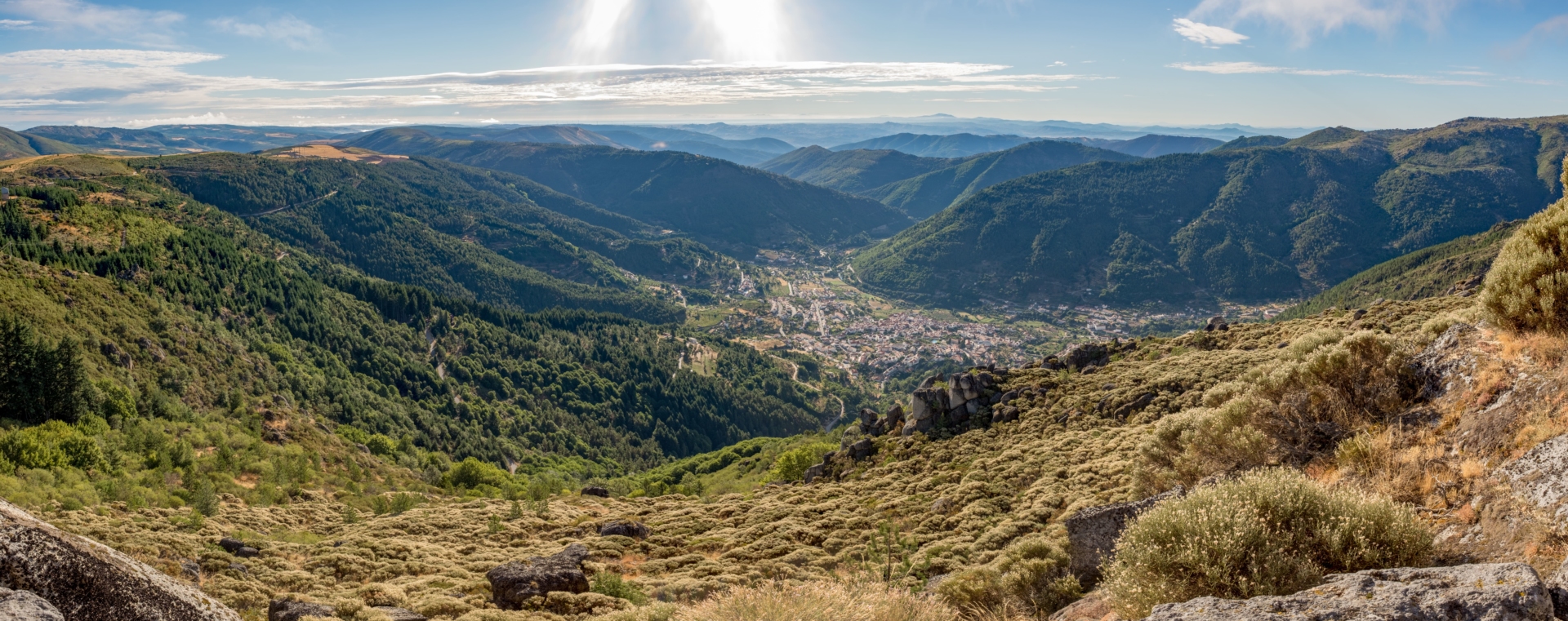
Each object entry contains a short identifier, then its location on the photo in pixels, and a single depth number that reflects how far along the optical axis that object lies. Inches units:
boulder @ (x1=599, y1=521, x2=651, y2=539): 1109.1
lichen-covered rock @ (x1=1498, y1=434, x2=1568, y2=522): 335.3
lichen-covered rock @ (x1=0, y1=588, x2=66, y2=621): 271.3
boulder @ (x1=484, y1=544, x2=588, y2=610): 712.4
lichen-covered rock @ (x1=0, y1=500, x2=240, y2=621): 299.3
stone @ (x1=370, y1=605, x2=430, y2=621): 616.4
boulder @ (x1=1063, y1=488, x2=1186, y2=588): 500.1
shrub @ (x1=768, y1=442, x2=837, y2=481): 1971.2
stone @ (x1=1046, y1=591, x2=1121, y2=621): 423.2
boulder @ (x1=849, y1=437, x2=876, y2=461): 1638.8
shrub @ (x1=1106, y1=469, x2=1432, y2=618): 333.4
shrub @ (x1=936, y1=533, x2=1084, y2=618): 505.2
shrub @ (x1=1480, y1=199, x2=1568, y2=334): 471.8
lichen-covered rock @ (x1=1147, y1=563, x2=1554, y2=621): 252.5
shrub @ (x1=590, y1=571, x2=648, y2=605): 700.7
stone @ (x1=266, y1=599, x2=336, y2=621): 600.1
